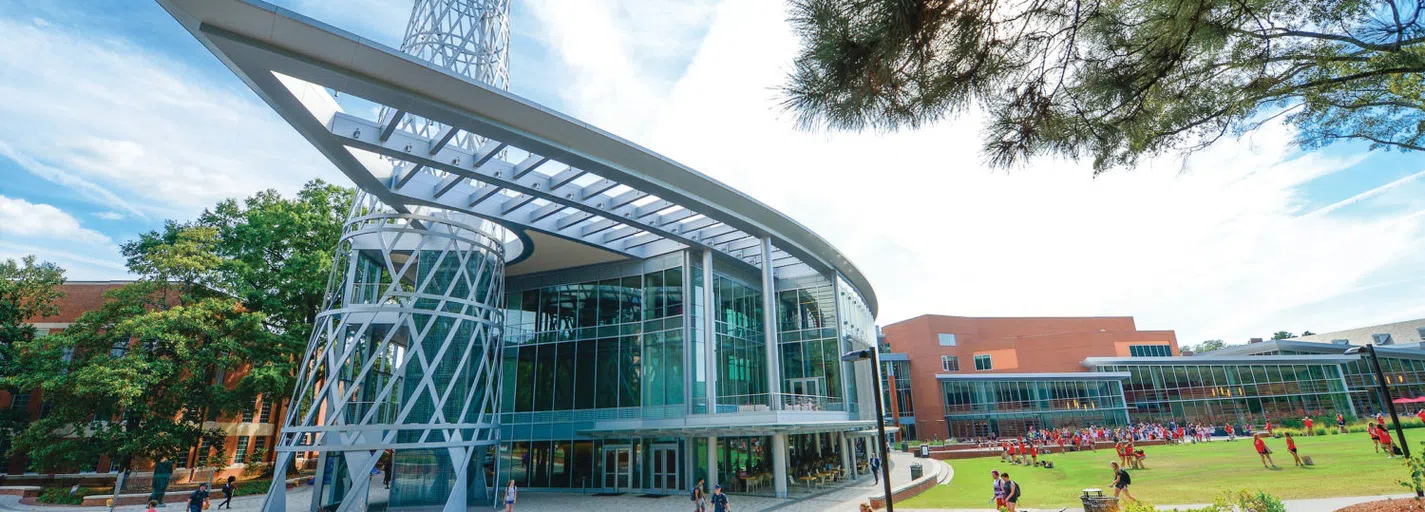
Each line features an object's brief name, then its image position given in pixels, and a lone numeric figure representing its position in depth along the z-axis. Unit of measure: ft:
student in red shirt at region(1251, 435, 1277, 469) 60.59
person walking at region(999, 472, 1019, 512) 45.93
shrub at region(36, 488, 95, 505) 72.59
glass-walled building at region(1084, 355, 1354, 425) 165.27
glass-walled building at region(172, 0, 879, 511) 48.65
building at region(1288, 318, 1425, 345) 256.85
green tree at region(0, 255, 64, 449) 83.76
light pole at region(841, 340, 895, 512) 37.15
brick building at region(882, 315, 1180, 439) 165.07
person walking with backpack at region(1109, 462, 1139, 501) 46.29
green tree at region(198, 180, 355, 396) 81.20
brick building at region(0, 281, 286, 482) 89.15
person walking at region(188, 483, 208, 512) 55.31
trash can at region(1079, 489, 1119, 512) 39.29
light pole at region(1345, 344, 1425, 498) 46.85
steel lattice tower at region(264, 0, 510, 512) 60.03
